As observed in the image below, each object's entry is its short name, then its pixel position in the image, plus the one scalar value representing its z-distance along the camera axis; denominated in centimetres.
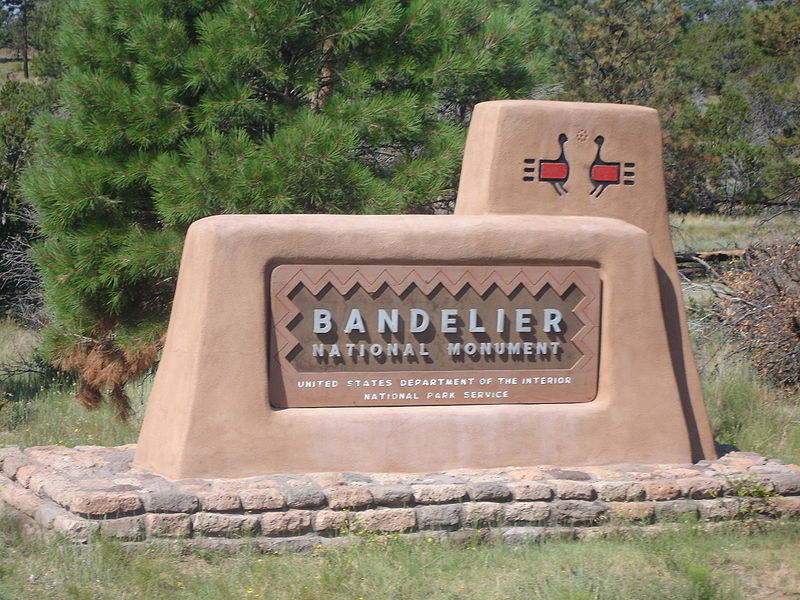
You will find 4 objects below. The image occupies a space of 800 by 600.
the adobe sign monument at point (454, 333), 1180
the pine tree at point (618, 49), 3962
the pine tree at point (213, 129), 1866
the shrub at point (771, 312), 2033
